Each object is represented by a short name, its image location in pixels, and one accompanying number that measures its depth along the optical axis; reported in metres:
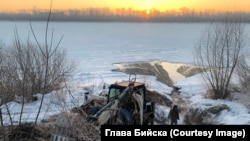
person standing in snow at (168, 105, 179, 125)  14.05
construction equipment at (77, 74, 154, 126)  9.19
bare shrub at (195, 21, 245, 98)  21.66
